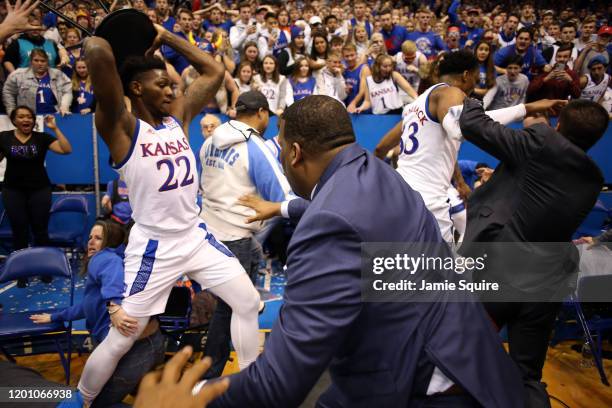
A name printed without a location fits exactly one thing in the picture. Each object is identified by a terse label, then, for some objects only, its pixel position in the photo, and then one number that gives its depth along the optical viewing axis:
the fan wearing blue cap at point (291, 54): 8.11
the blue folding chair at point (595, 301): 3.63
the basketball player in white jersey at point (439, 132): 3.07
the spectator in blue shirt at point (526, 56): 8.41
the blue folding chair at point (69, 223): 5.88
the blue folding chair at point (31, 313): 3.45
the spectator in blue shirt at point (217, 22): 9.20
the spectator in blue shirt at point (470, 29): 10.24
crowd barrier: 6.73
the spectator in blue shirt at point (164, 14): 8.38
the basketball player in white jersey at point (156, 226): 2.63
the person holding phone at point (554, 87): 7.30
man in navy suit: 1.29
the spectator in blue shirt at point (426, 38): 9.09
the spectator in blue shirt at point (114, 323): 2.68
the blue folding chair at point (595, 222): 6.42
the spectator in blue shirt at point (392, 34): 9.47
